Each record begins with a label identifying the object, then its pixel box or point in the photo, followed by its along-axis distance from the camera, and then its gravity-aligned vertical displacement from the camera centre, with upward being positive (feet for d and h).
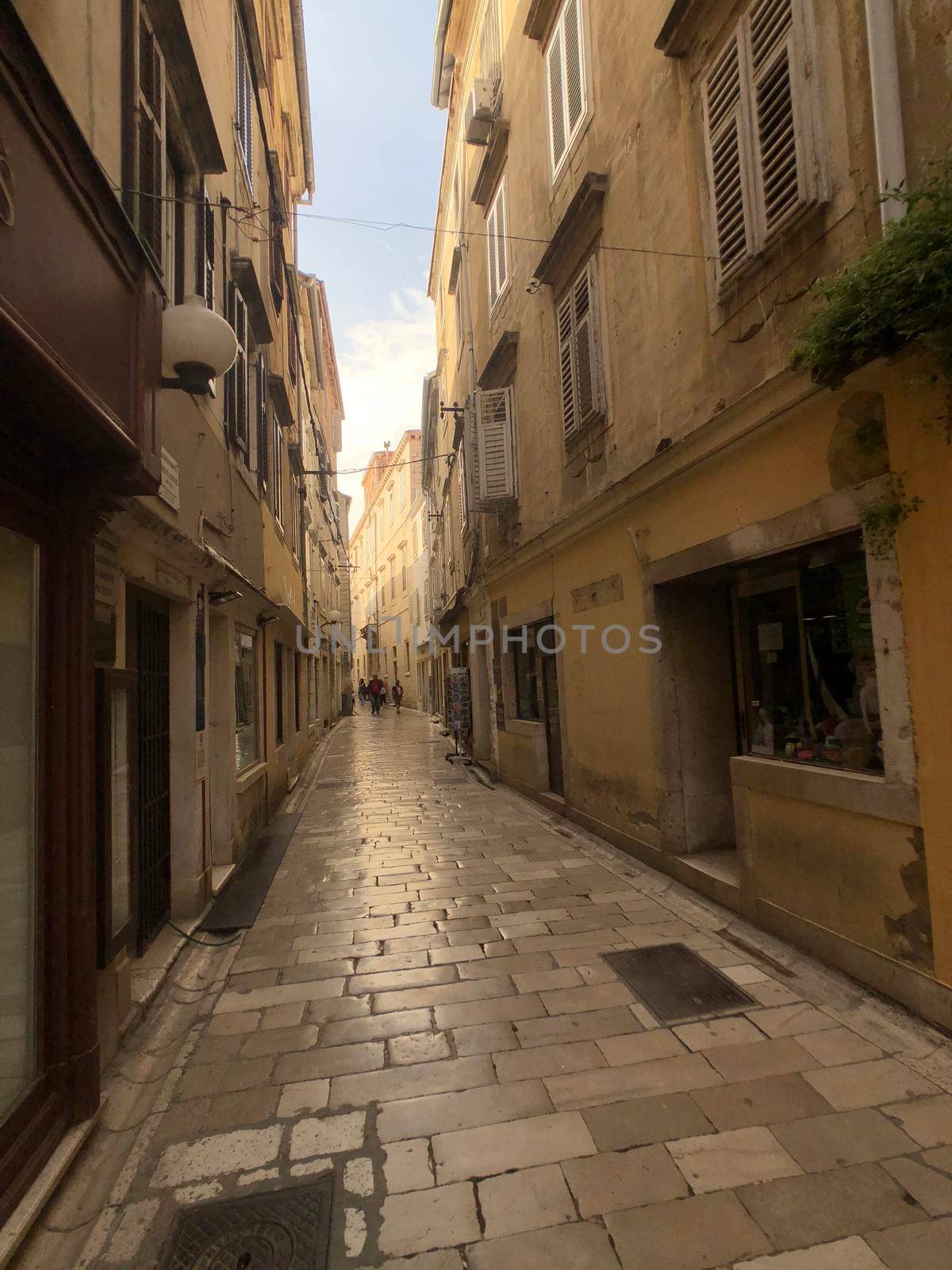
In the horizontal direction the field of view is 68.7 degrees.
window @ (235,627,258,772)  25.58 -0.30
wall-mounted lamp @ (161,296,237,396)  13.03 +6.57
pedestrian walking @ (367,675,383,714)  105.81 -0.90
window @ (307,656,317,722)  61.00 -0.11
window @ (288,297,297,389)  45.98 +23.10
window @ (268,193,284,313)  36.27 +23.86
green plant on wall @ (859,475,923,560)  11.92 +2.56
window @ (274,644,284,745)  36.65 -0.30
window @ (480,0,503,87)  37.34 +35.42
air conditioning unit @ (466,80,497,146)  36.91 +30.02
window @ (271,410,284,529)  37.17 +12.06
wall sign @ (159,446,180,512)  15.61 +4.85
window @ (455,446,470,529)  48.99 +14.46
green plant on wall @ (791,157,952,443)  9.59 +5.39
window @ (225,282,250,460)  24.56 +11.43
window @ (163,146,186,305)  17.21 +11.89
